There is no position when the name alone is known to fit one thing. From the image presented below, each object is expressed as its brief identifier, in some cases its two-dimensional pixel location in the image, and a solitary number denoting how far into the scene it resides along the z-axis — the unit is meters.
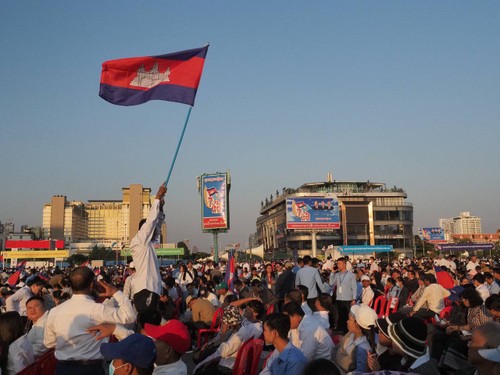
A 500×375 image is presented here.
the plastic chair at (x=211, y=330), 9.62
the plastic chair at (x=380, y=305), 11.37
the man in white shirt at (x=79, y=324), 4.02
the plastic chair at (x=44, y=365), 4.27
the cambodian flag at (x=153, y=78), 8.42
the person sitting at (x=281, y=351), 4.31
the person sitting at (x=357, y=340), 4.95
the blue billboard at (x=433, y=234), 77.44
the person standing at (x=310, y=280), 10.78
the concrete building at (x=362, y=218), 85.00
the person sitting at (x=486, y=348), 2.64
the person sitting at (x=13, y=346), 4.18
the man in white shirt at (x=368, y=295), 11.96
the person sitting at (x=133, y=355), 2.79
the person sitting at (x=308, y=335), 5.39
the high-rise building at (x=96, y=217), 172.88
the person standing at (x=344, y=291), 11.16
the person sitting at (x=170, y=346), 3.58
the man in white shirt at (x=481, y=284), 9.79
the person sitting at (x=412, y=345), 3.32
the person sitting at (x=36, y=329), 4.65
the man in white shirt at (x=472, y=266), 16.45
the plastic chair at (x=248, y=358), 5.36
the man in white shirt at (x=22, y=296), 9.33
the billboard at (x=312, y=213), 61.38
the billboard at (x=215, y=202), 47.44
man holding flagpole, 5.69
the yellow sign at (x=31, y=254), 57.77
